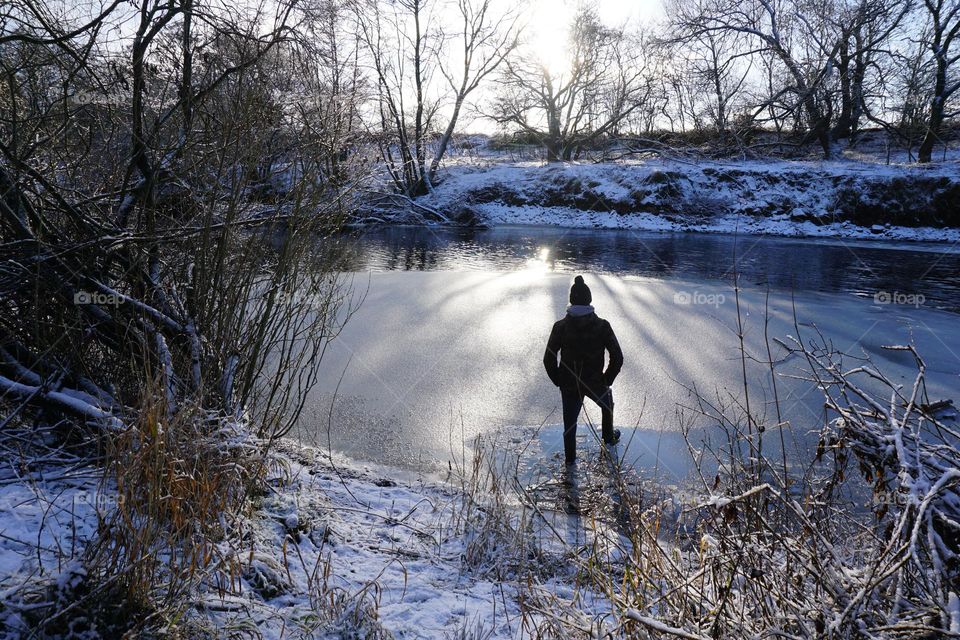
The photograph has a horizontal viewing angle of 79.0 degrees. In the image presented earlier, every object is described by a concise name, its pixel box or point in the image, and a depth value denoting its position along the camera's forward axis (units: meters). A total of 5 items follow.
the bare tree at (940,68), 22.91
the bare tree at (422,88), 26.07
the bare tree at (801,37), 25.45
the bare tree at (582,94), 30.36
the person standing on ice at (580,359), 4.75
